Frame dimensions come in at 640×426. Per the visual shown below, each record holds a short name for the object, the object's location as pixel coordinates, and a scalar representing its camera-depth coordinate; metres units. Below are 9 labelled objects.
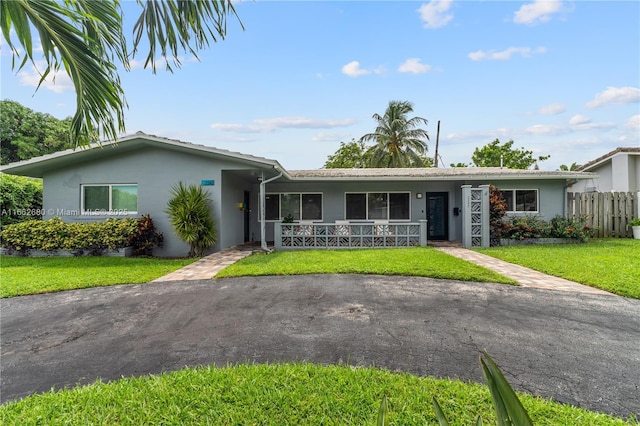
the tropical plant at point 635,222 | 12.13
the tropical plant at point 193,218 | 9.45
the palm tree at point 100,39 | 2.44
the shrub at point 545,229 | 11.21
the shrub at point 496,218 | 11.27
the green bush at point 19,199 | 10.91
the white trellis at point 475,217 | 10.87
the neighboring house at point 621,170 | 15.66
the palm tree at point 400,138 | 25.89
